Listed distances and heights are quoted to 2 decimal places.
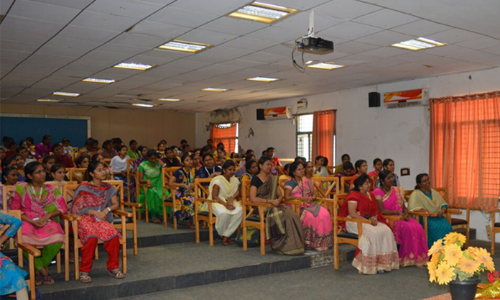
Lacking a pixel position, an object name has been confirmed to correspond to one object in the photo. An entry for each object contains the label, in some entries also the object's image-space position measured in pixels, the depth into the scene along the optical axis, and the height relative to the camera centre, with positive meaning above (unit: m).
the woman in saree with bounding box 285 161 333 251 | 5.95 -0.90
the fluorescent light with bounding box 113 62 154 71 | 7.37 +1.19
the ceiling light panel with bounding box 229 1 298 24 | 4.51 +1.26
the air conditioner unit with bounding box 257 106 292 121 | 11.75 +0.73
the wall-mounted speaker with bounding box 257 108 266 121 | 12.76 +0.74
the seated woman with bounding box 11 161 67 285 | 4.32 -0.65
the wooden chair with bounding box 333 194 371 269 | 5.34 -1.06
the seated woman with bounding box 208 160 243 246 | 6.13 -0.80
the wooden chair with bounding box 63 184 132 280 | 4.48 -0.87
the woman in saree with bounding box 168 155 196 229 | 6.70 -0.71
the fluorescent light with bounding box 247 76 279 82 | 8.77 +1.16
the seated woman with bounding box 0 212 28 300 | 3.02 -0.86
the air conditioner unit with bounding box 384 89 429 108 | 8.42 +0.78
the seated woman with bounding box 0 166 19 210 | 4.88 -0.32
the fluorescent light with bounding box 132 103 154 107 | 13.59 +1.06
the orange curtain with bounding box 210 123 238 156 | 14.37 +0.23
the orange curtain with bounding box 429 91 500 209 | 7.43 -0.10
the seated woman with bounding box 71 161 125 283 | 4.48 -0.74
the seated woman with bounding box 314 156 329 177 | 9.23 -0.48
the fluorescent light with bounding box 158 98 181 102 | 12.07 +1.09
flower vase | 2.13 -0.65
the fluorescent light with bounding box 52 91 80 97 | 10.76 +1.10
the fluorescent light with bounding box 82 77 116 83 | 8.77 +1.16
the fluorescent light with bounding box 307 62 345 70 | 7.41 +1.19
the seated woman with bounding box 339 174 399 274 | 5.25 -1.02
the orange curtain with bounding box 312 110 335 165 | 10.60 +0.20
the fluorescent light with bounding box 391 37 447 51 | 5.92 +1.23
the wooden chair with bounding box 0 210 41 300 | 3.55 -0.85
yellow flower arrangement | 2.11 -0.54
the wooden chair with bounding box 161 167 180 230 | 6.69 -0.68
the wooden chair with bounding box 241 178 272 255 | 5.71 -0.93
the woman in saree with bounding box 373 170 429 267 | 5.64 -1.01
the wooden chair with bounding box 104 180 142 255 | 5.08 -0.82
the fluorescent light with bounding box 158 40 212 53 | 5.97 +1.23
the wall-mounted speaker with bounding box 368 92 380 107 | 9.34 +0.83
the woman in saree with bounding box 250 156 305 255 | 5.68 -0.90
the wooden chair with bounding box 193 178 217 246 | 6.11 -0.88
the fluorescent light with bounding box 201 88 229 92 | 10.35 +1.12
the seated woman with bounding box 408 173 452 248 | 6.10 -0.83
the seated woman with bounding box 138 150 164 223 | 7.21 -0.62
